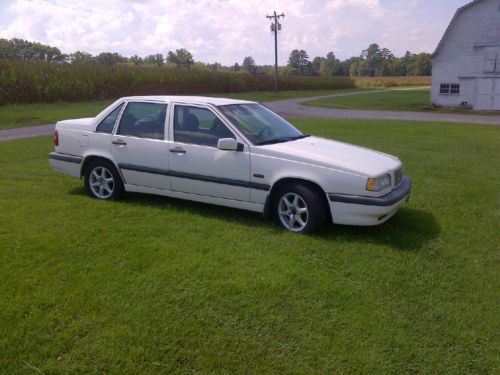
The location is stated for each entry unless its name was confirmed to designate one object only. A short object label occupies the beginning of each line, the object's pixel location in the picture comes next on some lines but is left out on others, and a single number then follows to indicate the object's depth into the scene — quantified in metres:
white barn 29.64
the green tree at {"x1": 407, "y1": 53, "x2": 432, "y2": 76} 120.88
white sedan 5.01
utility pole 49.58
